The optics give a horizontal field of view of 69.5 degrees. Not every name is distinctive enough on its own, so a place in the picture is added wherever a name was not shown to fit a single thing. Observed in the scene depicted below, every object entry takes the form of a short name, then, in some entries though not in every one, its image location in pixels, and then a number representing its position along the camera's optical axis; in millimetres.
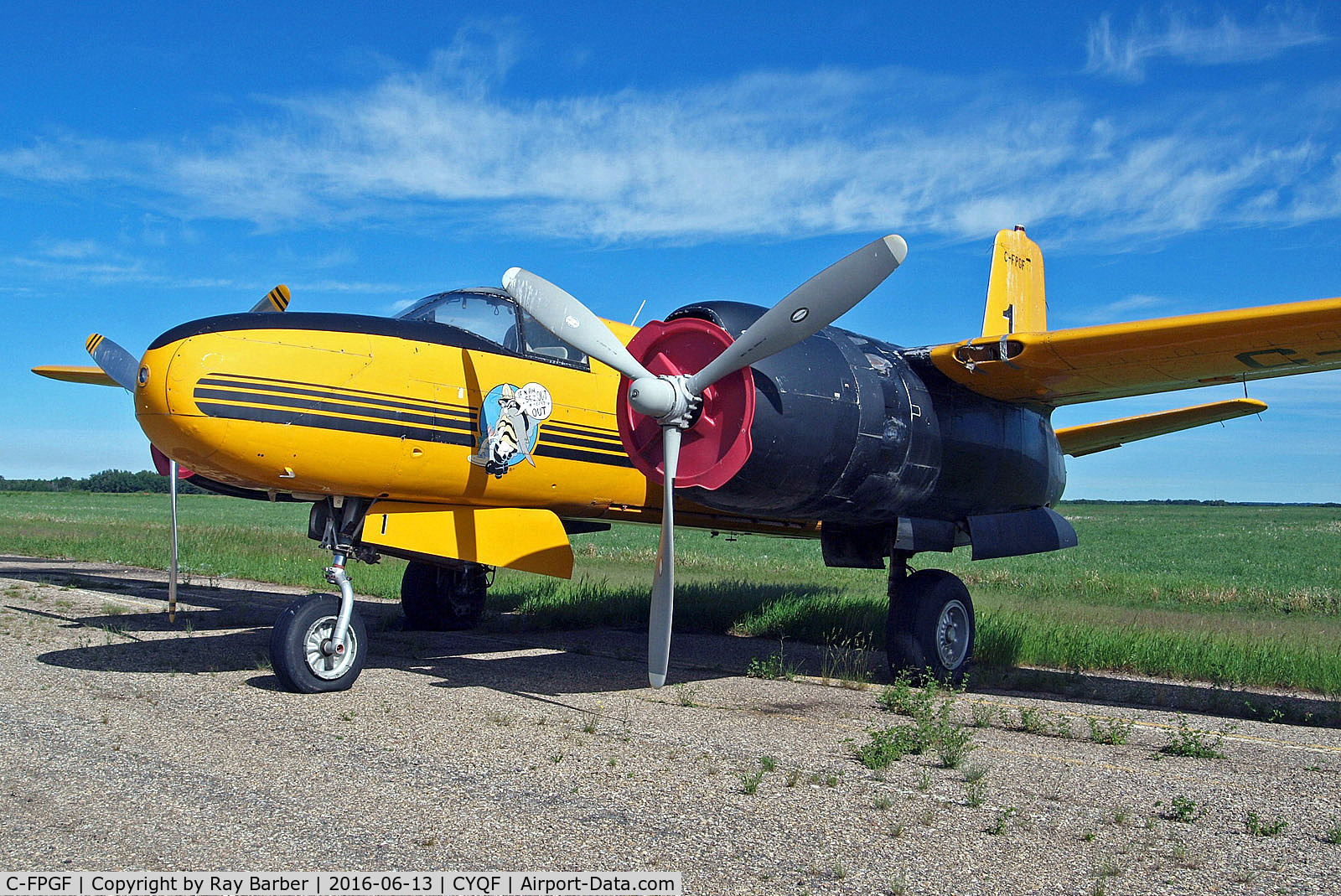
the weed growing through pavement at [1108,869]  4147
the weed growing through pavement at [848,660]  9680
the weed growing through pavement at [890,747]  6016
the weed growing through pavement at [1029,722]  7401
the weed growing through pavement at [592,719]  6805
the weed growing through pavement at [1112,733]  6984
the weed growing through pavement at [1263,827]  4742
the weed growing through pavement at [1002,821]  4688
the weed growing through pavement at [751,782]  5309
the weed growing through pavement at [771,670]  9750
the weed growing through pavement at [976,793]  5145
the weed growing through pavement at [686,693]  8176
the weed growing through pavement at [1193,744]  6570
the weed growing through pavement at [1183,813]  4953
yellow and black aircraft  7371
